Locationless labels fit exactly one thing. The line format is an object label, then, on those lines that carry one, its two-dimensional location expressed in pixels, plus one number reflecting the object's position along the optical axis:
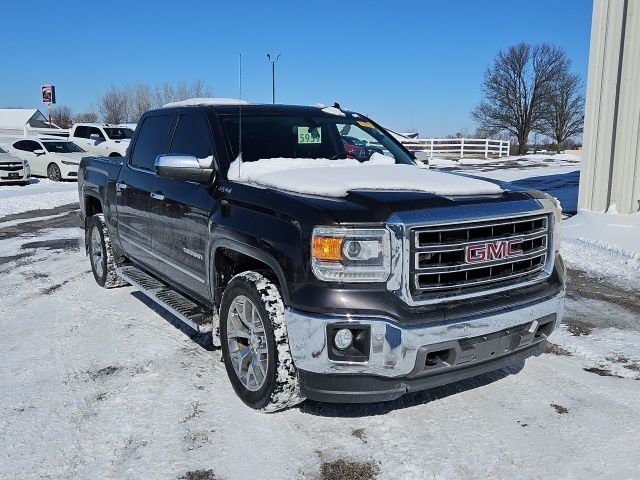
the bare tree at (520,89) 57.78
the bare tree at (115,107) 64.06
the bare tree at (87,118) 68.12
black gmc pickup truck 3.01
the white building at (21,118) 60.31
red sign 36.38
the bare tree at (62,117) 67.06
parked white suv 24.08
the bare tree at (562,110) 58.38
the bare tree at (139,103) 62.36
